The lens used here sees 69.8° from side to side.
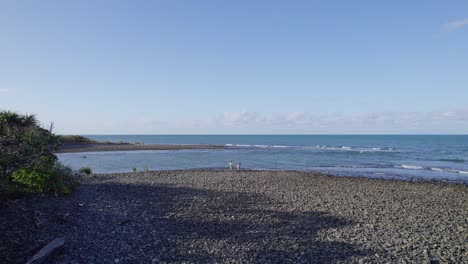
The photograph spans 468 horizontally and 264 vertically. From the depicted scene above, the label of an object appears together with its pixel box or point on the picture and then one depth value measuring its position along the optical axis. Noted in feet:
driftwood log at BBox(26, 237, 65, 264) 19.61
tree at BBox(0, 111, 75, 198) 29.22
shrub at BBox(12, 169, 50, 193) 31.60
